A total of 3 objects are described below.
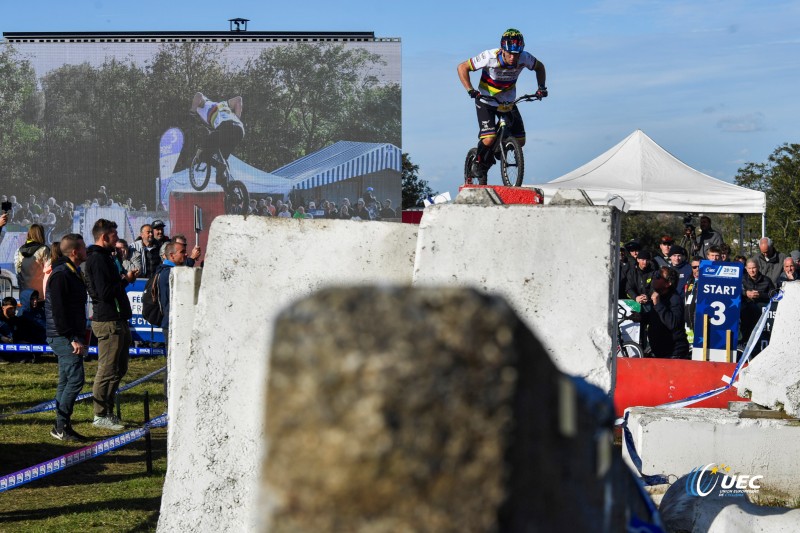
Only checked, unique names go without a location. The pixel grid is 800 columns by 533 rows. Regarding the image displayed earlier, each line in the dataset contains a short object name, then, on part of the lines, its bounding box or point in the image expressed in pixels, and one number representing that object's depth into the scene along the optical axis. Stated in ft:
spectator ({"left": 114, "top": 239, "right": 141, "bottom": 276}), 46.47
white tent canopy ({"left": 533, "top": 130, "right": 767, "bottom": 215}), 55.62
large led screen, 100.83
